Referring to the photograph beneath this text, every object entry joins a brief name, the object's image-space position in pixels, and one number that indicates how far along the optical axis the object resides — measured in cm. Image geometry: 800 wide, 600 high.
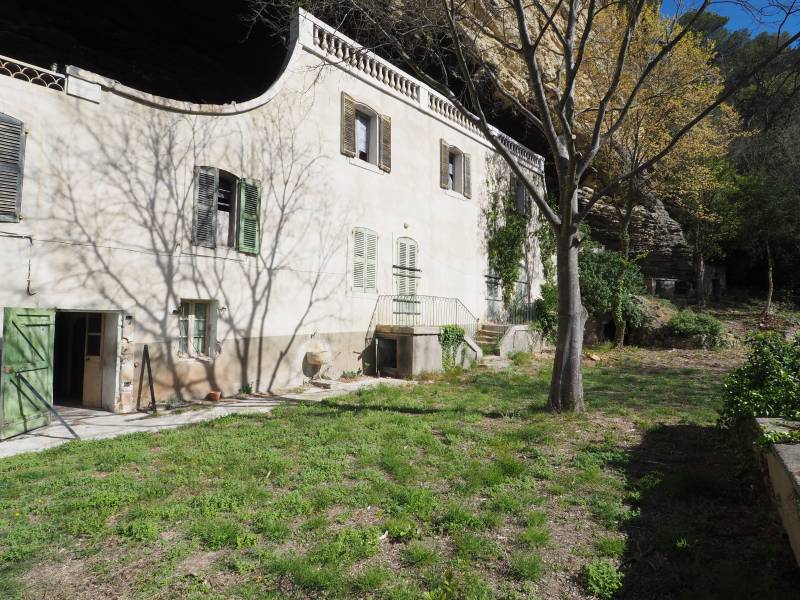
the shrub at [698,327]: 1620
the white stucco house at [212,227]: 689
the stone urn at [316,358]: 1045
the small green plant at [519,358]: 1346
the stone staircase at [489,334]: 1509
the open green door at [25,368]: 636
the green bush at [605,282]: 1748
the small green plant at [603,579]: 300
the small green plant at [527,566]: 317
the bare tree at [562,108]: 648
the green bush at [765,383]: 424
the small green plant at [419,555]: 333
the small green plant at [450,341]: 1267
